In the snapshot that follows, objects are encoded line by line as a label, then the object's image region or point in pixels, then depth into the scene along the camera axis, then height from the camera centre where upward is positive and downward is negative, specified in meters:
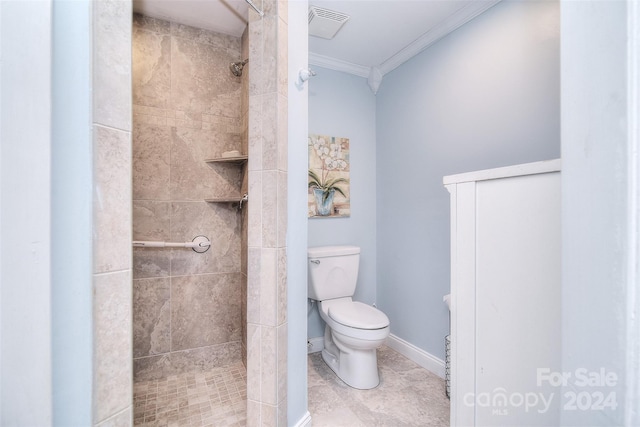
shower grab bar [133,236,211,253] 1.71 -0.21
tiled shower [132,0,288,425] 1.82 +0.10
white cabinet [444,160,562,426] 0.77 -0.27
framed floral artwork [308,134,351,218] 2.26 +0.30
